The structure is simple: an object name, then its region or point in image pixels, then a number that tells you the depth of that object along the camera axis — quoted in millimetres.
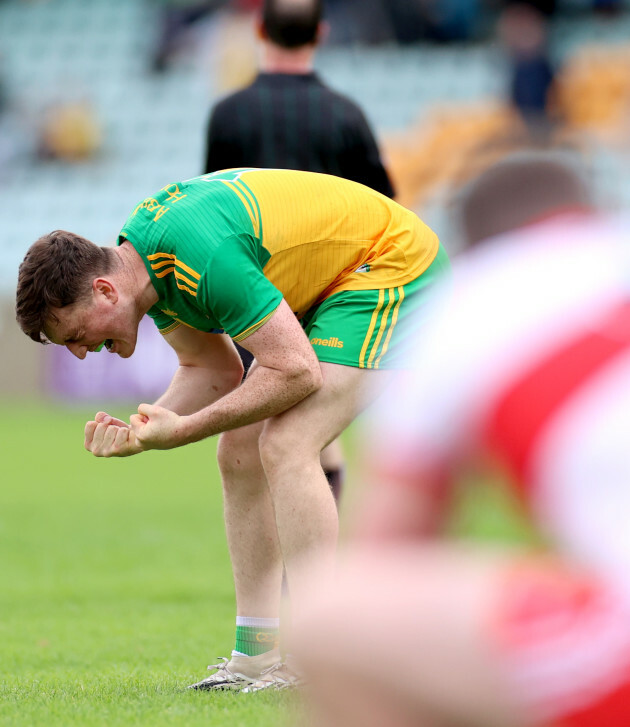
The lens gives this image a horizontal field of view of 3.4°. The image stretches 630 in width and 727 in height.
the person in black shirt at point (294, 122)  21854
